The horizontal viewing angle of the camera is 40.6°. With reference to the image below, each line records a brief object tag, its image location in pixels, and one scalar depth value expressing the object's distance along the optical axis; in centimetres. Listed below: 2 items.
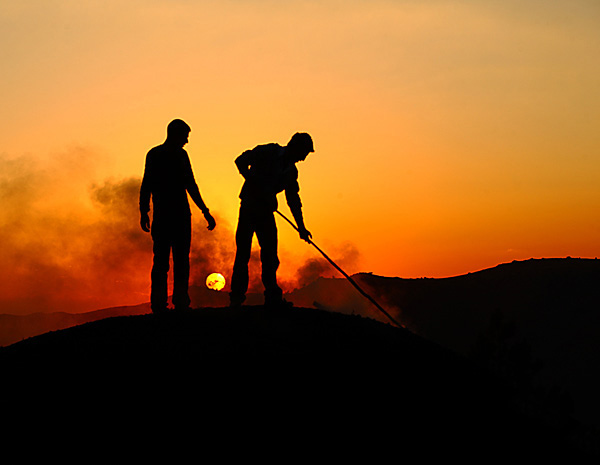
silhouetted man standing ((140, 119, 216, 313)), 1739
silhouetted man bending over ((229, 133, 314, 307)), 1761
